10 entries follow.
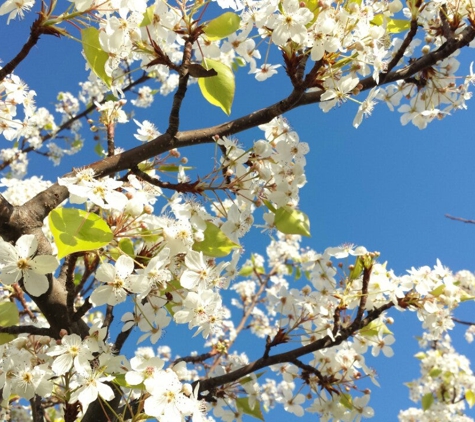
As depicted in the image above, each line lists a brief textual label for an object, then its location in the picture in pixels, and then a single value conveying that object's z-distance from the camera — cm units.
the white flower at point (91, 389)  25
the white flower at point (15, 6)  26
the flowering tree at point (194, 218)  25
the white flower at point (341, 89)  28
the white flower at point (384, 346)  44
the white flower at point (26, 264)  23
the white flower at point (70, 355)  25
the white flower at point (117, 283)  25
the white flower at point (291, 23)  27
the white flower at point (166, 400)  24
